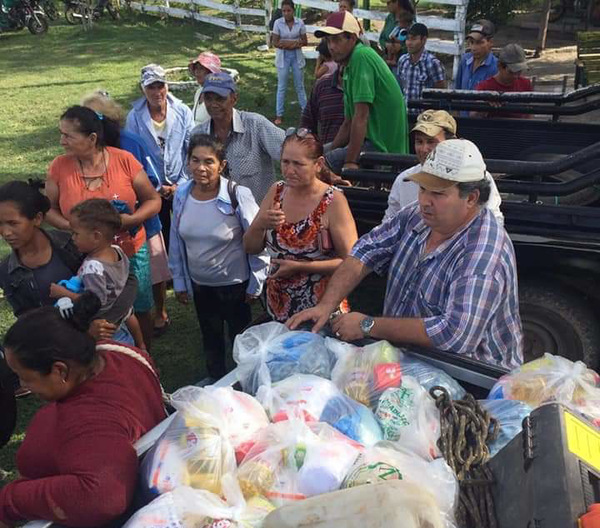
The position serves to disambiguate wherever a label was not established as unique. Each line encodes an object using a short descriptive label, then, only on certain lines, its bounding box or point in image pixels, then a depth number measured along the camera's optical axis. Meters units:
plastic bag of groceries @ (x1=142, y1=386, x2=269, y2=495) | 1.74
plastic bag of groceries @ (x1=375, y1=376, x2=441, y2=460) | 1.85
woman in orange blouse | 3.72
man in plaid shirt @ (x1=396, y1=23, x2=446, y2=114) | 6.20
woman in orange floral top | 3.17
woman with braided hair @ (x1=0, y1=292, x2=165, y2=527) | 1.70
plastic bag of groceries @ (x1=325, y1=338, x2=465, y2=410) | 2.15
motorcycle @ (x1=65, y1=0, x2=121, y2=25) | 19.38
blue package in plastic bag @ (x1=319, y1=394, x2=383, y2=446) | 1.91
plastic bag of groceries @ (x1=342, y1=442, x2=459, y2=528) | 1.60
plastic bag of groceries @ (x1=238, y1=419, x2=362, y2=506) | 1.67
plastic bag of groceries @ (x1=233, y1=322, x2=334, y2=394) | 2.24
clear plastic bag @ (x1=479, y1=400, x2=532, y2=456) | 1.88
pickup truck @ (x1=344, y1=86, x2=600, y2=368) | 3.30
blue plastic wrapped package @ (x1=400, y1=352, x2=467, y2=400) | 2.18
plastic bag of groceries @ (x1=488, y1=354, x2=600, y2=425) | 2.02
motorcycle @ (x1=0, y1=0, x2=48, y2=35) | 18.98
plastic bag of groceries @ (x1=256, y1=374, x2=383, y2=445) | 1.93
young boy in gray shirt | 3.24
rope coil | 1.64
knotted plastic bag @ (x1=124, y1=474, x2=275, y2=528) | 1.58
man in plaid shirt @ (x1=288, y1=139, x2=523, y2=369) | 2.39
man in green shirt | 4.29
